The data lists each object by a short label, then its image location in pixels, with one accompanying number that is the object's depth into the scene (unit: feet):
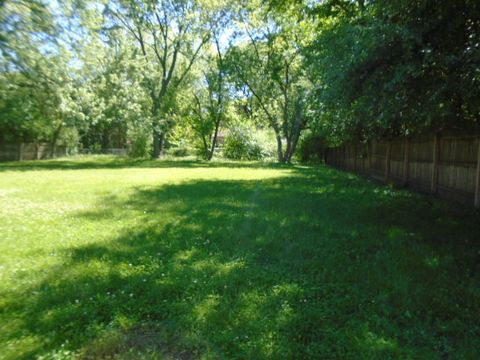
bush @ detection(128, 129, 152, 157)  111.13
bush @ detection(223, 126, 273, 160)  126.62
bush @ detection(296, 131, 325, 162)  92.91
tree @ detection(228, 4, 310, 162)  91.09
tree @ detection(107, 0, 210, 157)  91.50
